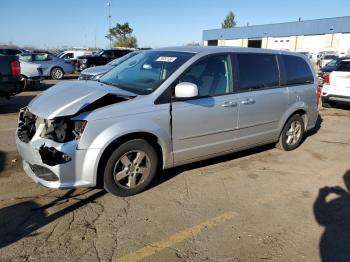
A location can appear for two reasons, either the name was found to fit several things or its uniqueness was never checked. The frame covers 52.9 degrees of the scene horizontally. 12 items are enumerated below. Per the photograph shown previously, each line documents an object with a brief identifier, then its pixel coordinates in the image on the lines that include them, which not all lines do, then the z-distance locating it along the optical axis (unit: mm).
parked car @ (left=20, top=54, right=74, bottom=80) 18562
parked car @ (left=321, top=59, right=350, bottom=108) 10625
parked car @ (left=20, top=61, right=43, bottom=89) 15781
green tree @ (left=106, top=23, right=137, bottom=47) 66375
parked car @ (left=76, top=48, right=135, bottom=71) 23281
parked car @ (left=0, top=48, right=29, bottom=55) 21062
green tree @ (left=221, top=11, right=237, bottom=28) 86938
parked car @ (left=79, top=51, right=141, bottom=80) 11409
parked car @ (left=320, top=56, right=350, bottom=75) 18138
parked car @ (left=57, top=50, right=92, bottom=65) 30848
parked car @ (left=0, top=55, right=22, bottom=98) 8805
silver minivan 3918
